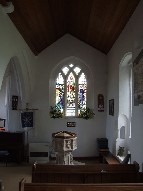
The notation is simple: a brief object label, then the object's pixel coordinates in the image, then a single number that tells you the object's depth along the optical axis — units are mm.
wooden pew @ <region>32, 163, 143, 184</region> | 2923
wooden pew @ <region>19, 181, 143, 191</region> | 2053
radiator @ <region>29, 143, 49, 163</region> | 5611
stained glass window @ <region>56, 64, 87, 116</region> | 6191
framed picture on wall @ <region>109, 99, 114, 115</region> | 5328
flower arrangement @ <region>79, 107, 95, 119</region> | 6028
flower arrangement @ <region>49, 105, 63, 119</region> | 6009
